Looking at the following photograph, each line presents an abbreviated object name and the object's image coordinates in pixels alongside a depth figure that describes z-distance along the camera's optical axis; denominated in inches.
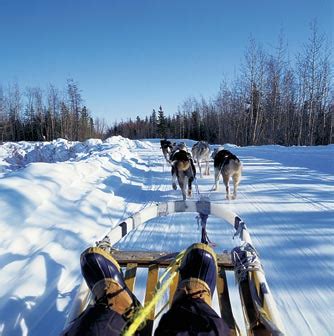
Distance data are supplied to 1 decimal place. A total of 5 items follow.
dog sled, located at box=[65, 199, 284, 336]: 73.4
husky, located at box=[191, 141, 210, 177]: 449.4
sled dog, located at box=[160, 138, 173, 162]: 582.4
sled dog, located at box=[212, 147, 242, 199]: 281.8
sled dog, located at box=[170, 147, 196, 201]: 270.0
